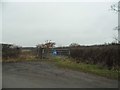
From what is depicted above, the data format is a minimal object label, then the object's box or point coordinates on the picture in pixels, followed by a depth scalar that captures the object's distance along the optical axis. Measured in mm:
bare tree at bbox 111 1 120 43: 6267
